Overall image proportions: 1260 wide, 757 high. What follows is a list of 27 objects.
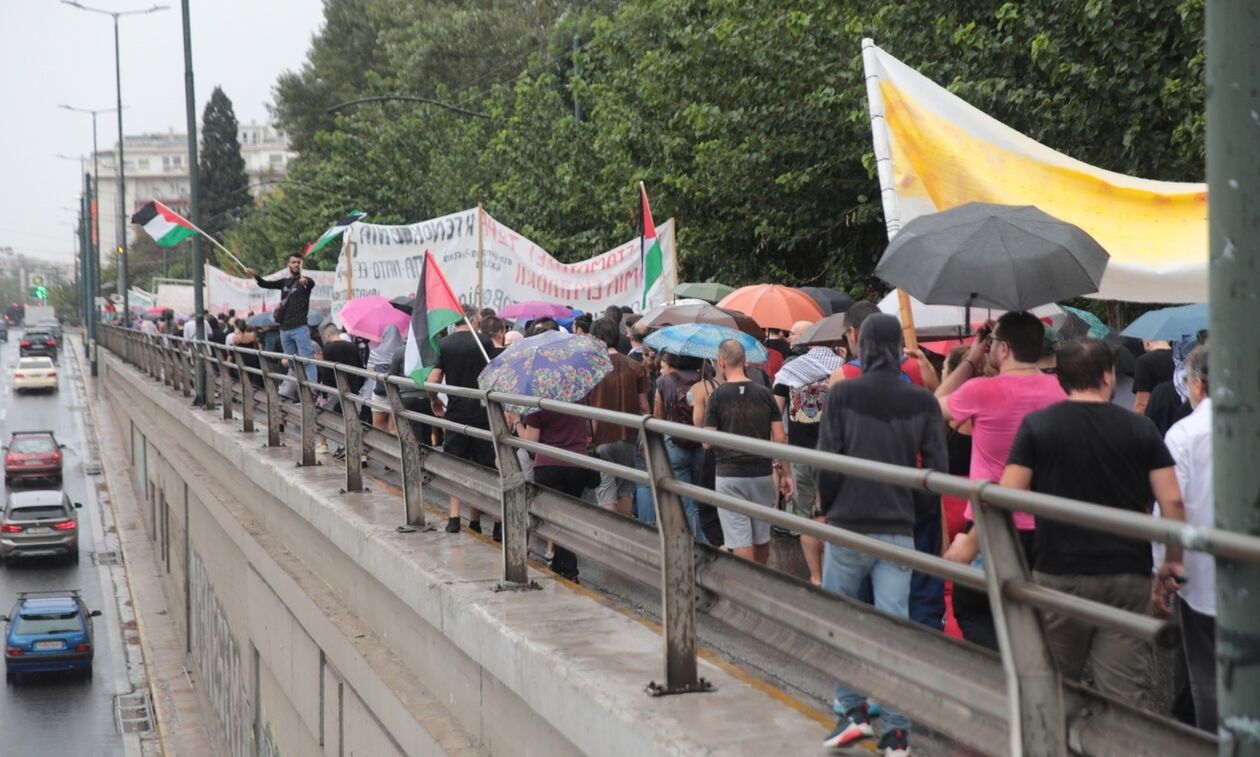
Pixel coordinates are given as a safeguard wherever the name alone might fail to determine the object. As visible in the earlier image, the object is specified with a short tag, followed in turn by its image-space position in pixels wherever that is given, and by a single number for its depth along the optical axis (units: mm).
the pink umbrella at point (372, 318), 14188
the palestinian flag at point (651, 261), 15266
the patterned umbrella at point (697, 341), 9391
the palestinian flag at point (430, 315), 10141
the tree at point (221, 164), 129500
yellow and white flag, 7562
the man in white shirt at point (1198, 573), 4742
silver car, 35000
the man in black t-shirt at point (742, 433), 8117
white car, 75312
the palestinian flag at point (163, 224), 22906
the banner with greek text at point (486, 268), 16516
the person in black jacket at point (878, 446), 5102
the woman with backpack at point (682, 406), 9312
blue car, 25875
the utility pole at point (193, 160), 23033
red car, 42875
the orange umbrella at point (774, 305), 13164
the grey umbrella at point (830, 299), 14586
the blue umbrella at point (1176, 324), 9672
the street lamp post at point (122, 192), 51594
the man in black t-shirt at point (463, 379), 9531
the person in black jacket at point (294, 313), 15664
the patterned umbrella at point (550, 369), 8289
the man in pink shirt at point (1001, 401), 5395
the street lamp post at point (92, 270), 74375
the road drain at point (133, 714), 23359
